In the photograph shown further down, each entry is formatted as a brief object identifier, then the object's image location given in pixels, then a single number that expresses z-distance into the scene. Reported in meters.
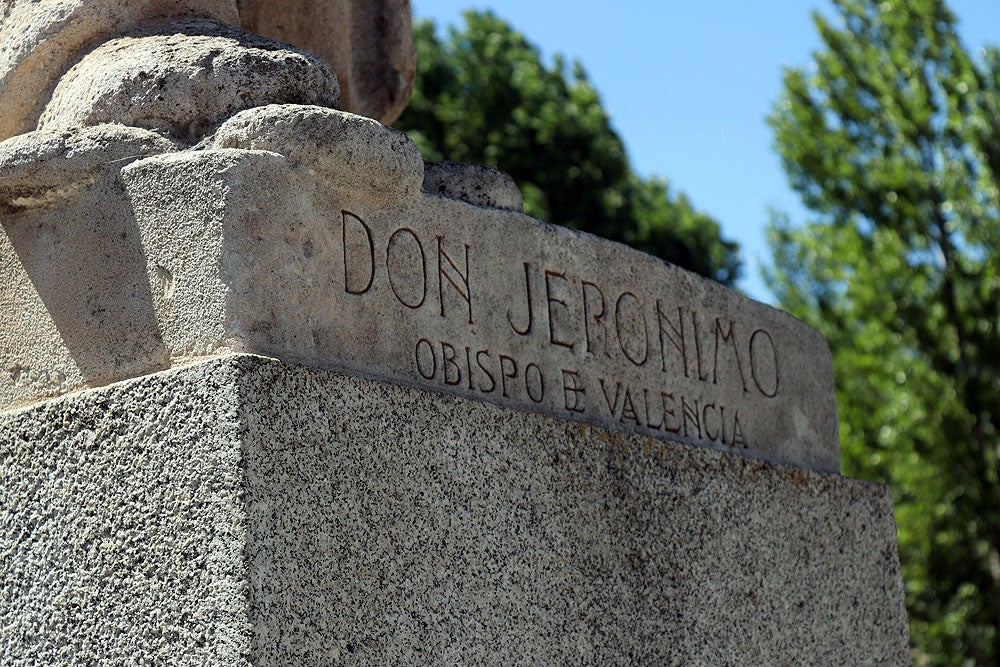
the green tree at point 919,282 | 13.29
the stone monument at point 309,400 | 2.58
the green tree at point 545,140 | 16.48
